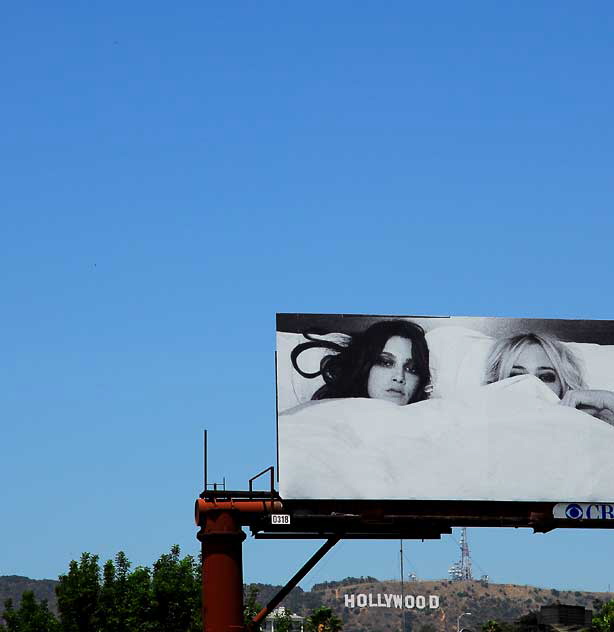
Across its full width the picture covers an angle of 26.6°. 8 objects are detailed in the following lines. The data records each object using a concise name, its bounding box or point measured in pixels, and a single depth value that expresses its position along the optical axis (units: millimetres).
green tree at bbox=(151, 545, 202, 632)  87000
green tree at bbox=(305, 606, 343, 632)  88875
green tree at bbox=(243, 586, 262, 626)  90288
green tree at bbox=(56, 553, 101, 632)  87688
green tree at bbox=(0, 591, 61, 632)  92312
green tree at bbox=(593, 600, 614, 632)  90625
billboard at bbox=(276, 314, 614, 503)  36500
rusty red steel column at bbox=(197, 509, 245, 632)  34531
